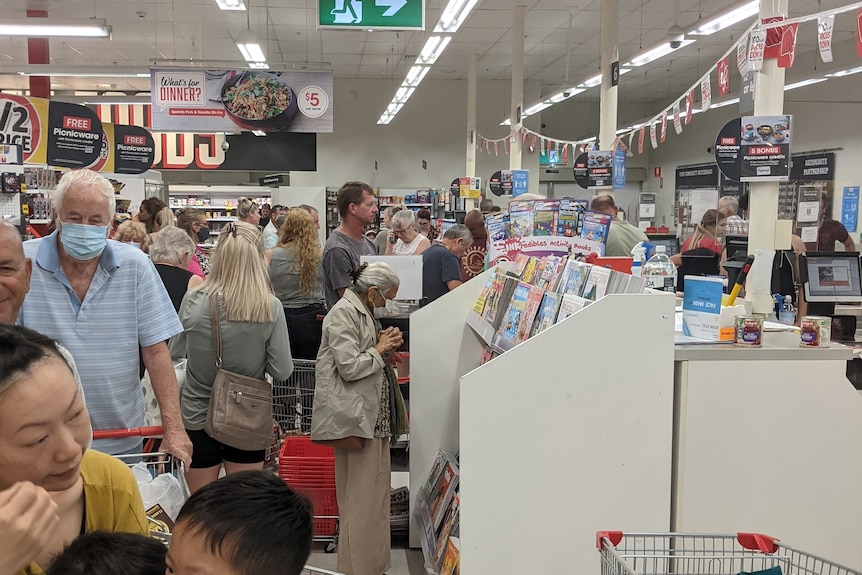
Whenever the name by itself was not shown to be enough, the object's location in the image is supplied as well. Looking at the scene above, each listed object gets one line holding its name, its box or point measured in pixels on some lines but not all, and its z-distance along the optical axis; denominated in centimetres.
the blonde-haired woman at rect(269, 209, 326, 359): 558
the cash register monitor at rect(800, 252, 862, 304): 474
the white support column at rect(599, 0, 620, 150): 986
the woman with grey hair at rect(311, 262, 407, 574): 350
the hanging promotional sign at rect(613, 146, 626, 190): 1038
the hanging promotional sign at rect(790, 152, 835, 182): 1484
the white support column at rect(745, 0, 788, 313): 570
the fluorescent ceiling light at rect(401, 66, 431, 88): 1241
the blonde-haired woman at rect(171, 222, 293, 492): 359
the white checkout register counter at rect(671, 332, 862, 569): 264
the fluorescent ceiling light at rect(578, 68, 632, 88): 1261
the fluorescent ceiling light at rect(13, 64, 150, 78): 1142
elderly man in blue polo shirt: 256
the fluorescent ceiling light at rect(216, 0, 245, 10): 827
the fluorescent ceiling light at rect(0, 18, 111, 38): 868
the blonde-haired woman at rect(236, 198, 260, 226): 797
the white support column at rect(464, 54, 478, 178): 1692
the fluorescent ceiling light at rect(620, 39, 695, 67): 933
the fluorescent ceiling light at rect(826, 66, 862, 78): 1055
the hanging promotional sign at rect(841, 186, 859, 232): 1328
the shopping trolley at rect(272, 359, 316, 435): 495
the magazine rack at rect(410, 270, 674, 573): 261
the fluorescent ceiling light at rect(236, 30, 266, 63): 978
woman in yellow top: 106
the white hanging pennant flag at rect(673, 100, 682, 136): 904
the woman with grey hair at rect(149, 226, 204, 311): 479
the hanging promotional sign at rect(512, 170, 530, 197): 1420
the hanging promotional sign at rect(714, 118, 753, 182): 727
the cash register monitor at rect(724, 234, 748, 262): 567
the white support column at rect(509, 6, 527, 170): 1240
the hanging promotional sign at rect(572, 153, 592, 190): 1161
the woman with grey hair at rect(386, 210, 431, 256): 801
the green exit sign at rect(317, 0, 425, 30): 652
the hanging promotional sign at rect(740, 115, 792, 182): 580
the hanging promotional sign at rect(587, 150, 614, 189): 1025
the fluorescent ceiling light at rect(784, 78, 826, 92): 1169
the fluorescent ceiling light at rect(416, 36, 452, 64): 984
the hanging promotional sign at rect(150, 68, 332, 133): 1015
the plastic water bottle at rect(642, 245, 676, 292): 299
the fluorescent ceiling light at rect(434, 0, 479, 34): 797
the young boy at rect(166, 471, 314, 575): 130
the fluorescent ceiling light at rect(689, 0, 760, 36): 706
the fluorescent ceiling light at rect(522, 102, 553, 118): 1581
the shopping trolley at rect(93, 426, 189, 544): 199
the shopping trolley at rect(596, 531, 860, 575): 207
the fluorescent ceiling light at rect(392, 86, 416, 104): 1444
